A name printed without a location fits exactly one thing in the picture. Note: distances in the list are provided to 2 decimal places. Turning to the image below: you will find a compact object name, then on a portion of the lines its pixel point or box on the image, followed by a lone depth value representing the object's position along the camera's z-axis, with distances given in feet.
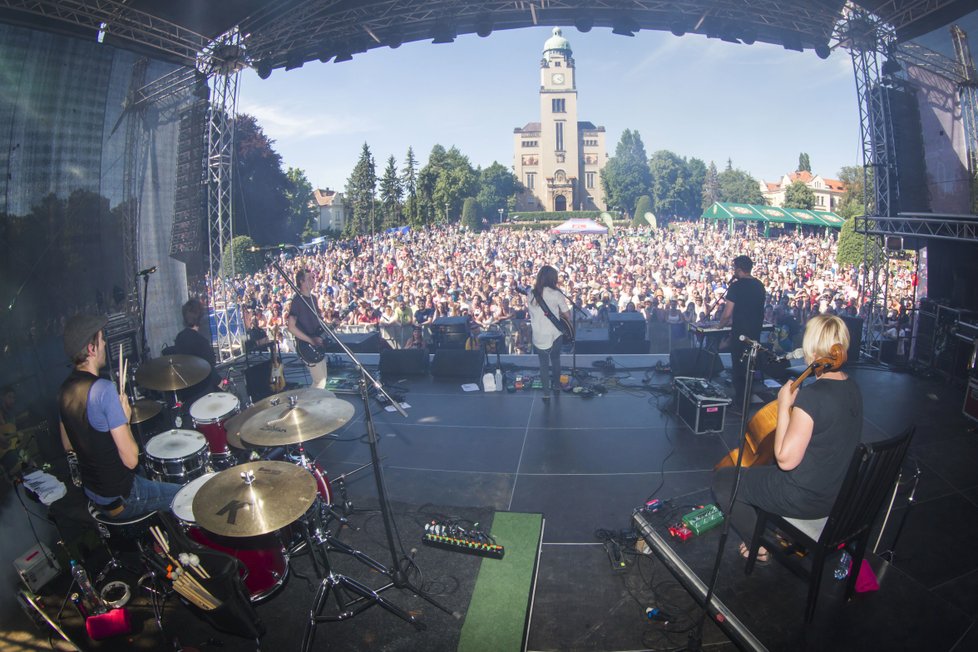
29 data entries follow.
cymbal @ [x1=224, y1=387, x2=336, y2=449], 10.64
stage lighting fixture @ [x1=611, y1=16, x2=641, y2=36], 23.26
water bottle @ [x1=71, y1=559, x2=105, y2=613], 8.72
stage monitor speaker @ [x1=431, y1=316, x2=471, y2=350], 24.59
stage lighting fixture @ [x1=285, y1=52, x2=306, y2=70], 23.61
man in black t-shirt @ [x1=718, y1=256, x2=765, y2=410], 16.17
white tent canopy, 69.04
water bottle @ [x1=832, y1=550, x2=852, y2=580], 8.84
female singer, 18.29
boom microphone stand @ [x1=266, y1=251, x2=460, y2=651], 8.38
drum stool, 9.29
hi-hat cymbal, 11.54
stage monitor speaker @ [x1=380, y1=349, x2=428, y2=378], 22.79
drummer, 8.64
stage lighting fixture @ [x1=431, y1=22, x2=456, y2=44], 23.27
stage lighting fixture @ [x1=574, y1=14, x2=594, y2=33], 23.43
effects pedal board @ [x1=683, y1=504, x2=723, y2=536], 10.28
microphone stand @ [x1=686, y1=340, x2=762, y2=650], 7.73
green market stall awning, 61.62
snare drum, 10.52
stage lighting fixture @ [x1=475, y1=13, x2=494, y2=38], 23.09
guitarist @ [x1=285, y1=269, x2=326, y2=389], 16.89
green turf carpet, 8.28
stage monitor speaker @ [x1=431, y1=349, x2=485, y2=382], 21.50
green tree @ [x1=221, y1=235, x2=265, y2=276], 54.98
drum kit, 7.60
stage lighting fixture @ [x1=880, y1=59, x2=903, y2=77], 22.61
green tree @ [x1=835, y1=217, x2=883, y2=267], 50.96
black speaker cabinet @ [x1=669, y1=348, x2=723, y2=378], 19.24
